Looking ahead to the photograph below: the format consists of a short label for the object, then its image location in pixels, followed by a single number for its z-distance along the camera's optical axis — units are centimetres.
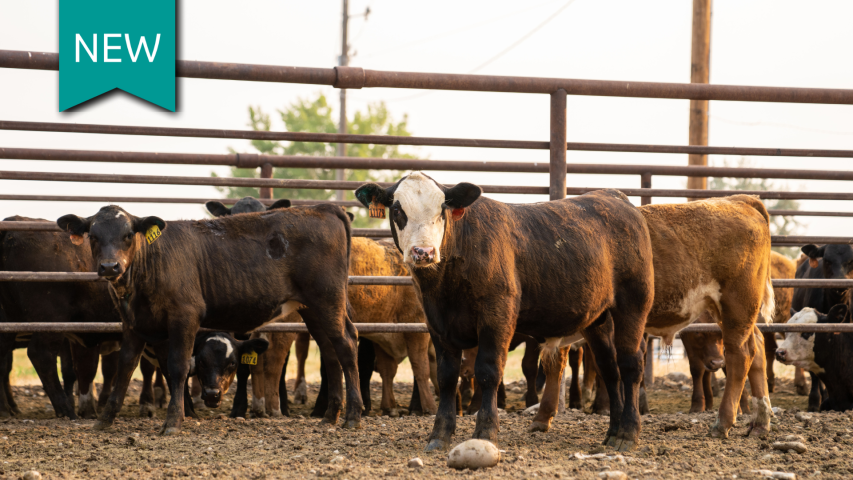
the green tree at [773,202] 4719
